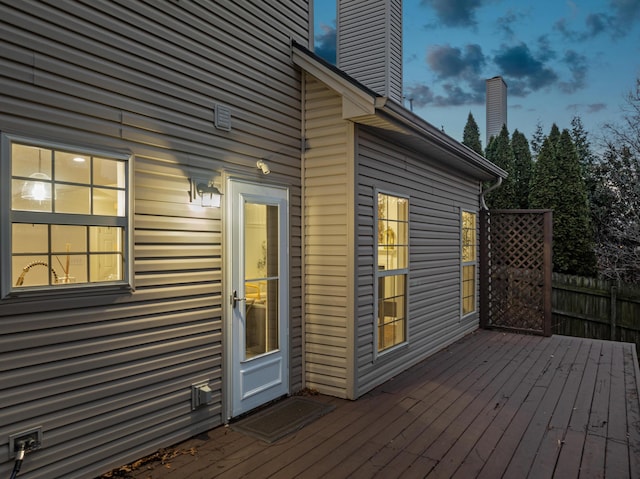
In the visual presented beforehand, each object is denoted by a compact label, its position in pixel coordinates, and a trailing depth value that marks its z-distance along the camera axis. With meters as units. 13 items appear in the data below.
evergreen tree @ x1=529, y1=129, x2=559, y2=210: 10.09
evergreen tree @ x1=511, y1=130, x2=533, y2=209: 11.84
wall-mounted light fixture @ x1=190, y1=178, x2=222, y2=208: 3.07
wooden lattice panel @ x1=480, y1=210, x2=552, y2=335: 6.77
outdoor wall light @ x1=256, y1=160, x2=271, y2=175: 3.59
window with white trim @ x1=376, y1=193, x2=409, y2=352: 4.45
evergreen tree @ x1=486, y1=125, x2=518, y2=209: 11.41
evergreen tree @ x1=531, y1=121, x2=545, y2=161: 17.45
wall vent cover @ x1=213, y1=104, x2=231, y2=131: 3.24
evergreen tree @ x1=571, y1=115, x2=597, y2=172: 14.13
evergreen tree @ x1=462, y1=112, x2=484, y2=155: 13.25
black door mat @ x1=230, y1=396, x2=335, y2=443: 3.14
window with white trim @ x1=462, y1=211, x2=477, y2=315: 6.81
